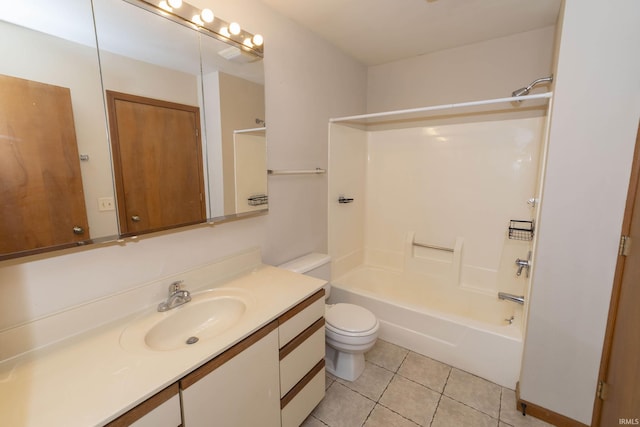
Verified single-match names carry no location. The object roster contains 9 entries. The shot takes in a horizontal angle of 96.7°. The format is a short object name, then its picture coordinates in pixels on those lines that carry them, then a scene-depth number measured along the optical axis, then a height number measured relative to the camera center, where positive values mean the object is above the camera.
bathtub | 1.87 -1.12
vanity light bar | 1.32 +0.79
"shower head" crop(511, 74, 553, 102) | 1.85 +0.60
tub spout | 1.98 -0.85
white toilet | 1.85 -1.02
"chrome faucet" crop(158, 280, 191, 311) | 1.34 -0.59
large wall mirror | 0.98 +0.23
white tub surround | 2.11 -0.43
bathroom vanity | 0.83 -0.64
